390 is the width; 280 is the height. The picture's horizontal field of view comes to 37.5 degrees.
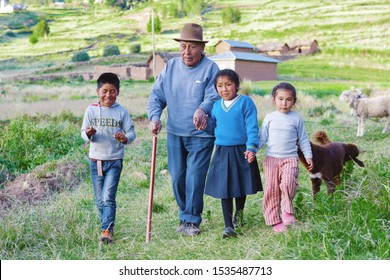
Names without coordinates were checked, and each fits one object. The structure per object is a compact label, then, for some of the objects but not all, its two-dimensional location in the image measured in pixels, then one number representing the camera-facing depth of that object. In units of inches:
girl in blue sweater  161.5
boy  165.8
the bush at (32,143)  302.2
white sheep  398.3
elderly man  169.8
